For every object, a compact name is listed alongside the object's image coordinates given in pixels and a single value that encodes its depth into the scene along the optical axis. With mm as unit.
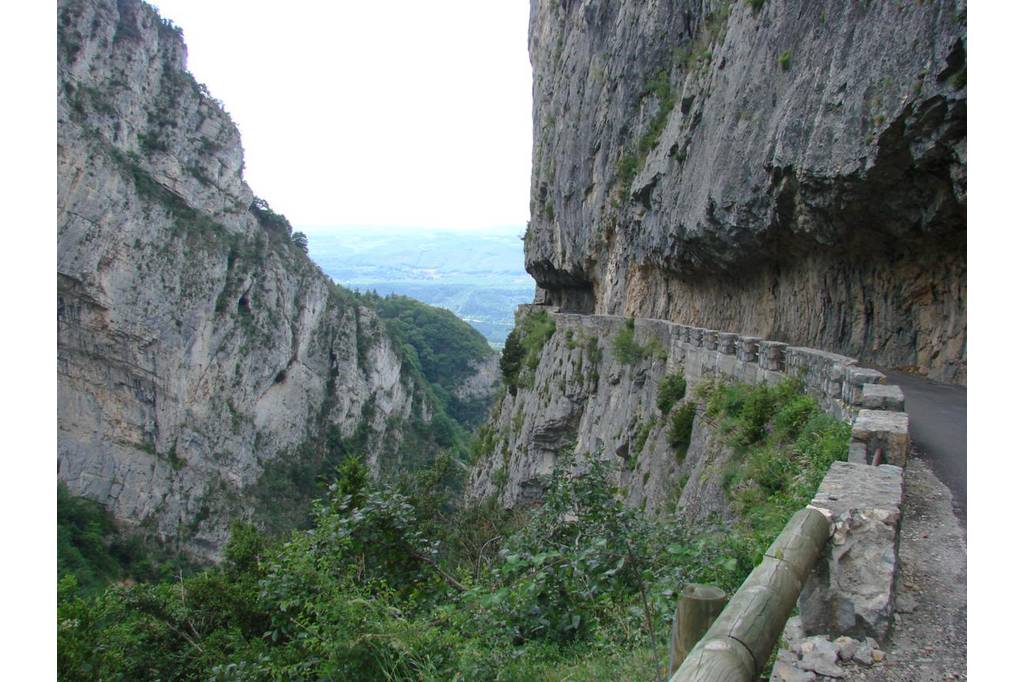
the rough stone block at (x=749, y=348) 10570
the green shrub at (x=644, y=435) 14570
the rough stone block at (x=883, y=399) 6426
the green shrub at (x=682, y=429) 11969
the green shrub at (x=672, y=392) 13547
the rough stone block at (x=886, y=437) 5352
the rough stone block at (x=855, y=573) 3090
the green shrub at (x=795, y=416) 8055
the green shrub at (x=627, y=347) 17266
